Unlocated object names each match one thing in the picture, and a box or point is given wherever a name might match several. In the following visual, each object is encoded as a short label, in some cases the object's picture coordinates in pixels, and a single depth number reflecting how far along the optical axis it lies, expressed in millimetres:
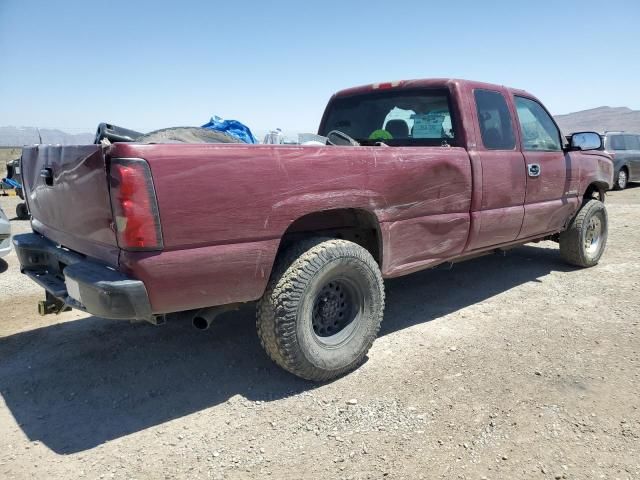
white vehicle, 5590
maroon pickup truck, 2270
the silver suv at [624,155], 14117
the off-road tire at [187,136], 2879
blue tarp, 3992
